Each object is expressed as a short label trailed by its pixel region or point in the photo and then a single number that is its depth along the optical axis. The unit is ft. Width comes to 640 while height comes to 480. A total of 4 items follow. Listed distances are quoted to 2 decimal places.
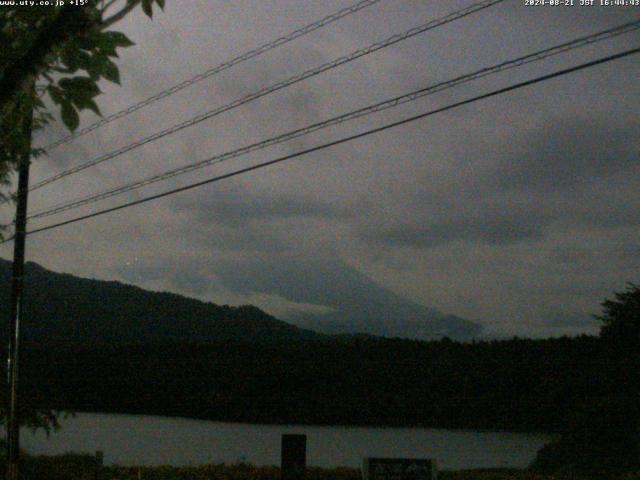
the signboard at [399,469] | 39.86
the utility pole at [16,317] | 54.60
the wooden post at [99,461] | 52.54
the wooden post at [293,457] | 43.24
